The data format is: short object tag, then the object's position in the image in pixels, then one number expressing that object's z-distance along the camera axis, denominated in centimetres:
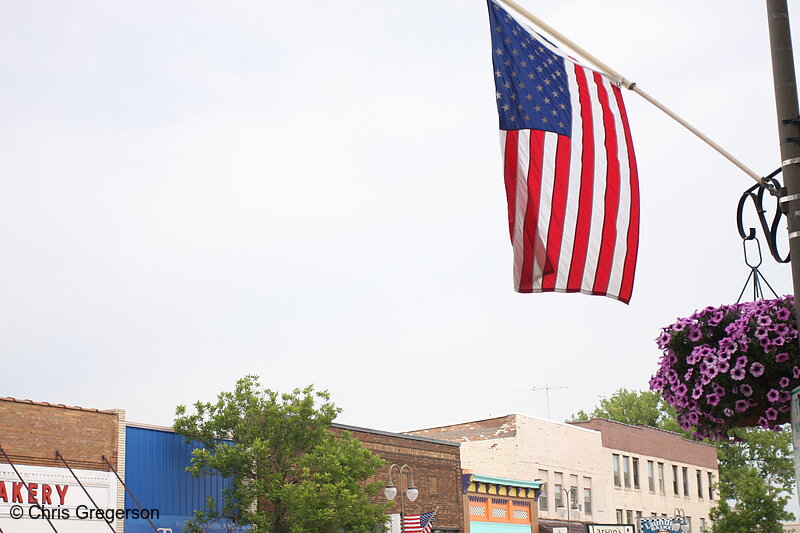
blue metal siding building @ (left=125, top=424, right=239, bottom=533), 2814
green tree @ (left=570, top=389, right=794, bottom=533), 8000
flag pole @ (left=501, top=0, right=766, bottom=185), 844
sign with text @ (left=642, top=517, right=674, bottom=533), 5503
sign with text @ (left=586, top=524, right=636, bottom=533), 5091
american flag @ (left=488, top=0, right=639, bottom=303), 965
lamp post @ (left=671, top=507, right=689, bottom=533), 5459
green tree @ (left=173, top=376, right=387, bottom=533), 2781
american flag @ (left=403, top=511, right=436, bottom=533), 3300
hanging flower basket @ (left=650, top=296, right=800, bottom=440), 788
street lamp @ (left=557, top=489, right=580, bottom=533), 5106
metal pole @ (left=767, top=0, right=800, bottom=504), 739
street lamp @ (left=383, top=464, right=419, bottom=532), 2831
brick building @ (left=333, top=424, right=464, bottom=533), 3725
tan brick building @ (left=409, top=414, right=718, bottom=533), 4884
